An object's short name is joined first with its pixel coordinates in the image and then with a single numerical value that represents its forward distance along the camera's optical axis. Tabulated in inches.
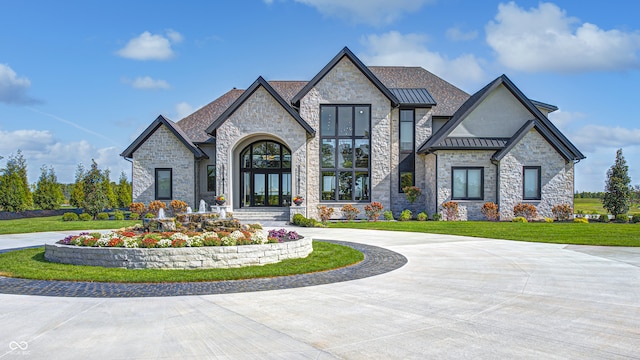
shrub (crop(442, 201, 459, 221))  953.5
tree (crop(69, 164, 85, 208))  1358.3
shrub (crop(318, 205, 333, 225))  964.0
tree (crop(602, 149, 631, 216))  1093.1
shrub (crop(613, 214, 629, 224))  972.6
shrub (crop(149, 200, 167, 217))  1003.9
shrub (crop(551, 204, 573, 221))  953.5
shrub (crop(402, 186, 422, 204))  1017.5
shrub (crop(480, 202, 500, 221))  947.3
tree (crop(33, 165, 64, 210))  1355.8
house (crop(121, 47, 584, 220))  965.8
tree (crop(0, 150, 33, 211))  1175.0
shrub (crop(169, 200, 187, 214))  1011.3
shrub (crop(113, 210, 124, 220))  1004.0
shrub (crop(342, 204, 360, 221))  989.8
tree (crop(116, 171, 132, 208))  1576.0
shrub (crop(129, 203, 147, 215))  1013.2
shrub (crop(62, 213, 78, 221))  966.2
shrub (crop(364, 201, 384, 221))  989.8
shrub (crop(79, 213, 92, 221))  985.5
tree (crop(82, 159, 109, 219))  1040.8
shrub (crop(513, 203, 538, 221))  950.4
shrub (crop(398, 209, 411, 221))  973.2
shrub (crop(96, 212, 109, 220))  1026.1
